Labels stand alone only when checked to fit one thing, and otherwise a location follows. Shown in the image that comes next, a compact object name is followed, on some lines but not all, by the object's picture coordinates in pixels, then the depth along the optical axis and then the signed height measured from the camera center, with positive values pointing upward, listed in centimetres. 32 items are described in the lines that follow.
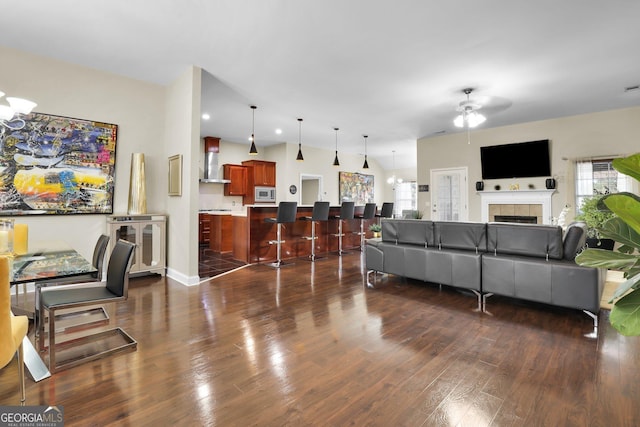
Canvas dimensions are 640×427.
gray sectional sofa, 290 -44
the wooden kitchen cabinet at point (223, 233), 690 -33
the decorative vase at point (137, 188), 453 +43
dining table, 173 -31
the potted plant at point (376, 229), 539 -18
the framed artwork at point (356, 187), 1066 +113
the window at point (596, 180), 596 +78
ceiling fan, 508 +177
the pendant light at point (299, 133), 701 +215
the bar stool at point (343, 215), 687 +8
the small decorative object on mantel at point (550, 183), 658 +76
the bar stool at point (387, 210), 768 +21
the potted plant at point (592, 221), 503 -2
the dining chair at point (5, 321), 139 -47
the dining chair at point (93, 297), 205 -56
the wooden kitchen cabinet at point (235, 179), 872 +110
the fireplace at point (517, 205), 675 +31
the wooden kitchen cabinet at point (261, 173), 893 +131
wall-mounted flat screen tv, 673 +133
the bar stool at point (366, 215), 751 +9
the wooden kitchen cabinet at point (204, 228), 778 -25
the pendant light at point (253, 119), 599 +210
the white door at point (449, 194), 790 +64
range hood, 827 +158
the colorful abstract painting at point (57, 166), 371 +65
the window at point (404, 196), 1243 +92
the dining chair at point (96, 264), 242 -40
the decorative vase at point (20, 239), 239 -17
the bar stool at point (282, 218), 556 +1
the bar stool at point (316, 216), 616 +5
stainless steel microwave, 897 +69
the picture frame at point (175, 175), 438 +61
